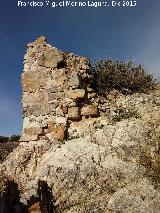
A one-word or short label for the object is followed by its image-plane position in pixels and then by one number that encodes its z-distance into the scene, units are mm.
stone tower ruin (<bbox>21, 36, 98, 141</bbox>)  3413
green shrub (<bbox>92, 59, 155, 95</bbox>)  3811
